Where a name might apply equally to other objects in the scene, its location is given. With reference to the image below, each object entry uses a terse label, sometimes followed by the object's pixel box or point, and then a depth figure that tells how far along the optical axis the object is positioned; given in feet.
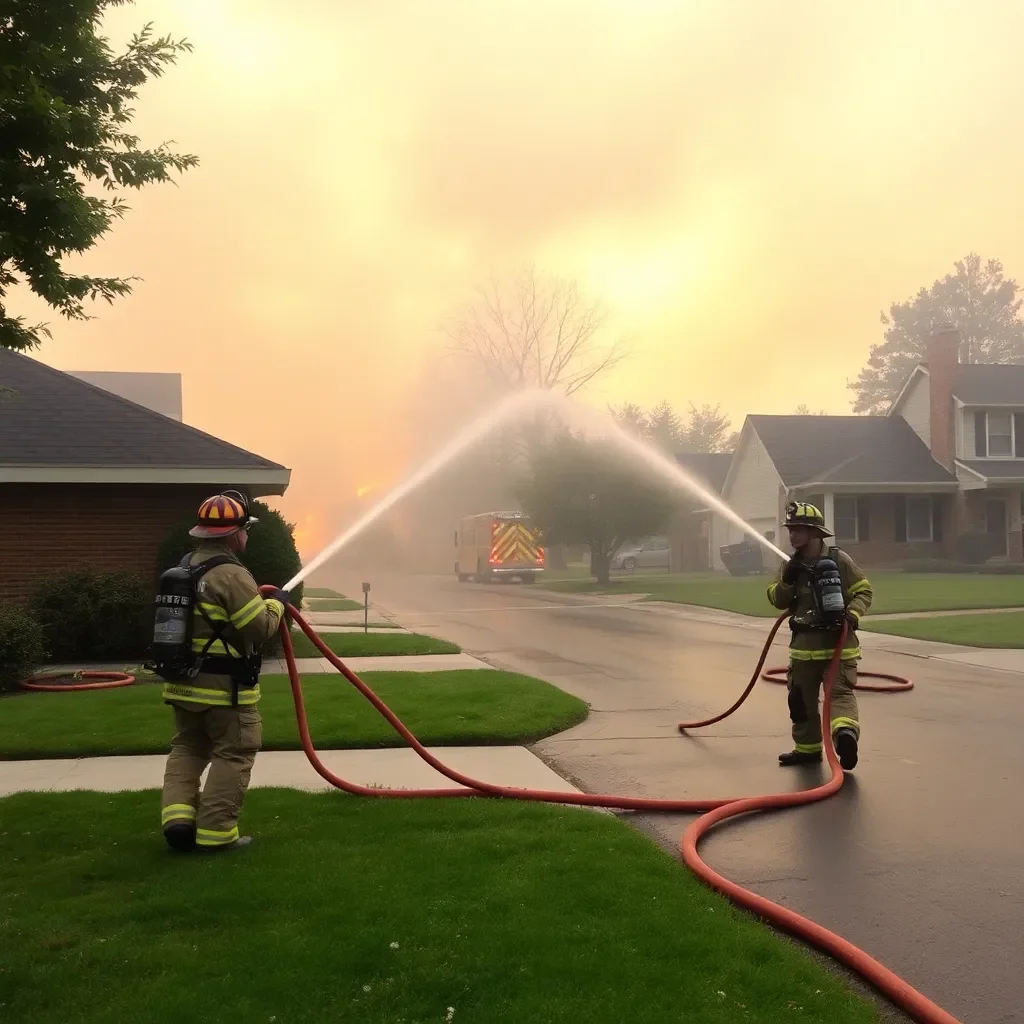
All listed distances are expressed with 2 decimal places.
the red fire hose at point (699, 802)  12.51
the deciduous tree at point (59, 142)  17.71
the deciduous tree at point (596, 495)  102.58
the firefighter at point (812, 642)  22.09
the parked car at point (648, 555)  156.46
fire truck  121.29
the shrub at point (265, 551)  42.73
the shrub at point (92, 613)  41.19
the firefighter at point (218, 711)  15.69
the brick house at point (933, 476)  104.22
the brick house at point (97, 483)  42.78
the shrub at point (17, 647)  33.65
